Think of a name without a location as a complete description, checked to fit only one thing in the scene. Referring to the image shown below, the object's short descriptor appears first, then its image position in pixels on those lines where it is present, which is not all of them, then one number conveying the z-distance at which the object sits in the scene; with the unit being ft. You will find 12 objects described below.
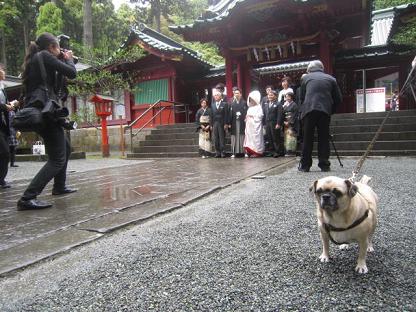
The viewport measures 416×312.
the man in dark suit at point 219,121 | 34.94
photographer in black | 12.92
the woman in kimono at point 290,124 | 31.42
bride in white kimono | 33.58
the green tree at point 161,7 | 100.26
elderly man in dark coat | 20.24
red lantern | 44.83
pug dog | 6.86
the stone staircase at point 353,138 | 31.63
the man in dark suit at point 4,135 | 17.87
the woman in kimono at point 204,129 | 36.22
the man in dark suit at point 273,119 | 32.24
